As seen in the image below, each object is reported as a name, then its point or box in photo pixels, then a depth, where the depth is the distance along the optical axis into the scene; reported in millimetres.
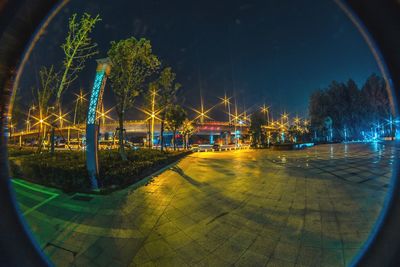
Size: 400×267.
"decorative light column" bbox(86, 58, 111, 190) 6761
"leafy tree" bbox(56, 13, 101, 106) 11938
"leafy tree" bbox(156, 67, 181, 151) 17531
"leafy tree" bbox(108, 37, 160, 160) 12266
